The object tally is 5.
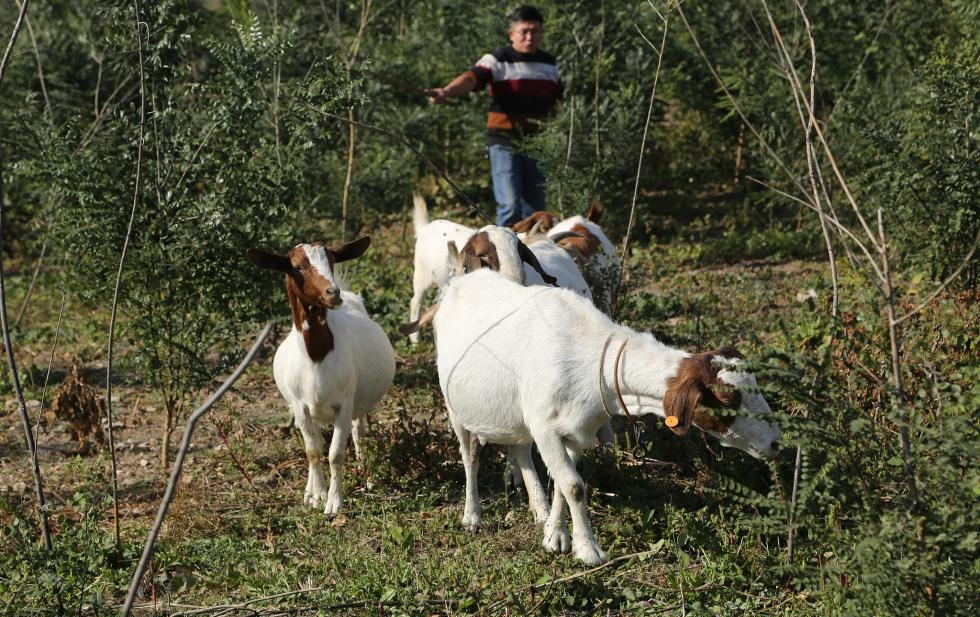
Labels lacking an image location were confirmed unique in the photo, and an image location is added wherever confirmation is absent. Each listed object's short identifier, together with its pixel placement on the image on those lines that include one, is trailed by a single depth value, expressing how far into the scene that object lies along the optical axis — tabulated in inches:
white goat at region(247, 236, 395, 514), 229.6
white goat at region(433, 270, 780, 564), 182.4
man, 362.3
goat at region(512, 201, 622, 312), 305.4
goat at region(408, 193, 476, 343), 349.1
